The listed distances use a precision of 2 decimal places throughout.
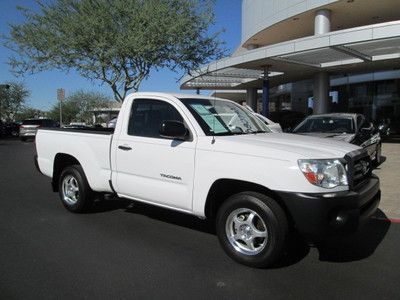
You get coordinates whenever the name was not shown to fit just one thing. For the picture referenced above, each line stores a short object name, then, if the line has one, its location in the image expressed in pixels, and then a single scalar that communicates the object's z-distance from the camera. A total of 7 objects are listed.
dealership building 17.47
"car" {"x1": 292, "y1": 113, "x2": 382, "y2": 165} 10.22
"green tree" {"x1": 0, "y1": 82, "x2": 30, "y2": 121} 58.38
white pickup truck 4.33
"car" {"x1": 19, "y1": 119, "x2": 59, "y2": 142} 28.77
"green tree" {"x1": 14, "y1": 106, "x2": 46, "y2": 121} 90.46
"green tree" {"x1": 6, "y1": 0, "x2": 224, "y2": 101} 15.41
